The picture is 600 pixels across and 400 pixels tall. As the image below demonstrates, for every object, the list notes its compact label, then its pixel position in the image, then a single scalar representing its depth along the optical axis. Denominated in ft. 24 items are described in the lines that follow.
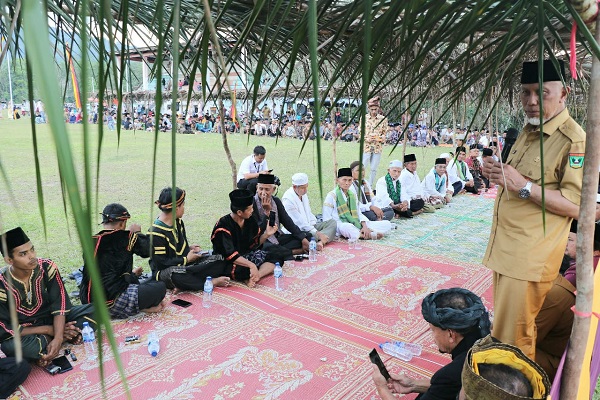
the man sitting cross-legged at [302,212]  15.26
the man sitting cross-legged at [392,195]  19.25
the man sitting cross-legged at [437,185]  21.66
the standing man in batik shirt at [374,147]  23.16
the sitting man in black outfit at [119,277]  9.59
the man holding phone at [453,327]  5.29
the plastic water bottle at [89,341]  8.40
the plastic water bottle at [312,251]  13.79
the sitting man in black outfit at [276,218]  13.83
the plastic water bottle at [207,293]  10.57
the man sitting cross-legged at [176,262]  10.87
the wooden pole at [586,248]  3.19
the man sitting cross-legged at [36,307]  7.57
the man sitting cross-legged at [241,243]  11.79
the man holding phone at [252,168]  19.56
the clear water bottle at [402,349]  8.39
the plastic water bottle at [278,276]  11.62
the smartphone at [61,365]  7.74
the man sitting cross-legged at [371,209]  18.01
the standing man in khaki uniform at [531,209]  5.33
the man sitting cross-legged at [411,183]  20.40
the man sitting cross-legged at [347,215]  15.94
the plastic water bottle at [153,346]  8.23
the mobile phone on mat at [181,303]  10.46
